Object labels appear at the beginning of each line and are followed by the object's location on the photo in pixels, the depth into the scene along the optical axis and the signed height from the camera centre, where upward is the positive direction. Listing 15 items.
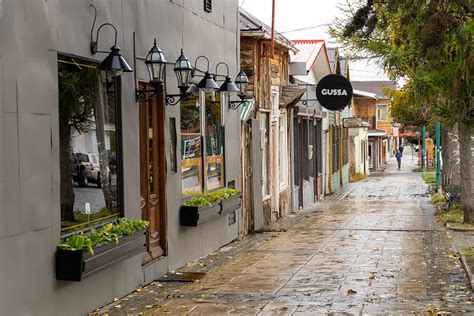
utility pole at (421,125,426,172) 50.27 -1.47
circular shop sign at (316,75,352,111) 21.12 +1.17
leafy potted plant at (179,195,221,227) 12.11 -1.07
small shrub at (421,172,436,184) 38.47 -2.15
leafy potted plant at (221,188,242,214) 13.83 -1.06
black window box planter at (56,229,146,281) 7.88 -1.17
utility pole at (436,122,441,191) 29.84 -1.00
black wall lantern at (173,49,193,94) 11.26 +0.93
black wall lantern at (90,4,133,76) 8.74 +0.84
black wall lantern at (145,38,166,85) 10.30 +0.95
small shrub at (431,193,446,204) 24.12 -1.90
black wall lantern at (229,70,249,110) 14.81 +0.95
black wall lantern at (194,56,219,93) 12.24 +0.81
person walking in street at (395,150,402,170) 59.30 -1.51
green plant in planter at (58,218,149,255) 8.05 -0.98
